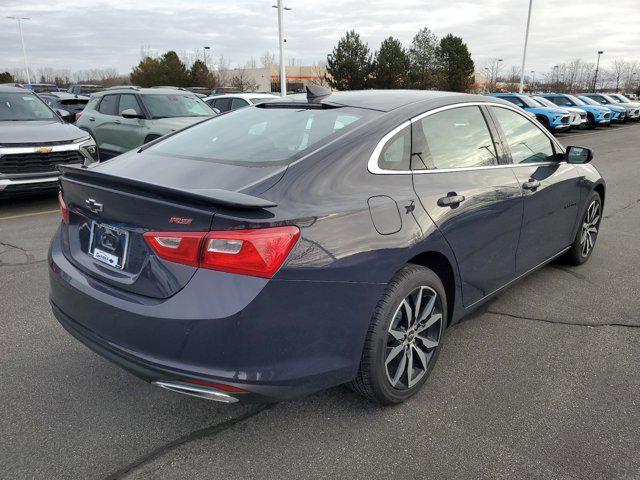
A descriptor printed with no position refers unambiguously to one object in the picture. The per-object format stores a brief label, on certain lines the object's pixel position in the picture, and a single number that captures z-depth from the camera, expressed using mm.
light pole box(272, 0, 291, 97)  23734
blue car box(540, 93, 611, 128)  24484
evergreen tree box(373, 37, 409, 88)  49094
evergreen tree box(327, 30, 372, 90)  49688
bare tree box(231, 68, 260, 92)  56903
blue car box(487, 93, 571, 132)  20234
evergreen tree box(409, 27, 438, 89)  51250
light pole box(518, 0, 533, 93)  37469
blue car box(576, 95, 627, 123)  26766
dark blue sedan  2086
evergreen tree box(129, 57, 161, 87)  54781
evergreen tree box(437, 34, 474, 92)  51656
